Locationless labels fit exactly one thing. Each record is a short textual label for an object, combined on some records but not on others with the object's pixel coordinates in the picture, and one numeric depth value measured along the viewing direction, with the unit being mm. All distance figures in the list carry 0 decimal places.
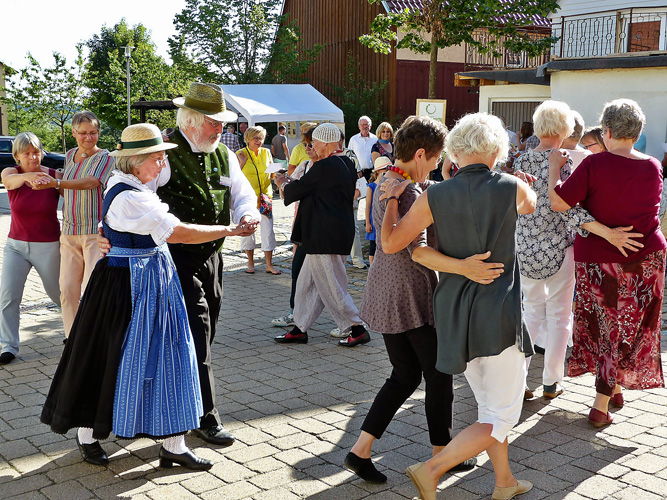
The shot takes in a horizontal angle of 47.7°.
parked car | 26406
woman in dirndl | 3650
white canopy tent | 22359
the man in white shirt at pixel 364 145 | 12594
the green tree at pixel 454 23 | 17000
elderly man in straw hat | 4137
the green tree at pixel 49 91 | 36638
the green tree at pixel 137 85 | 37206
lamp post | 34719
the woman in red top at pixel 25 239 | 5918
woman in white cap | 6277
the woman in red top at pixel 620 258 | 4348
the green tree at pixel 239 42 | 32344
